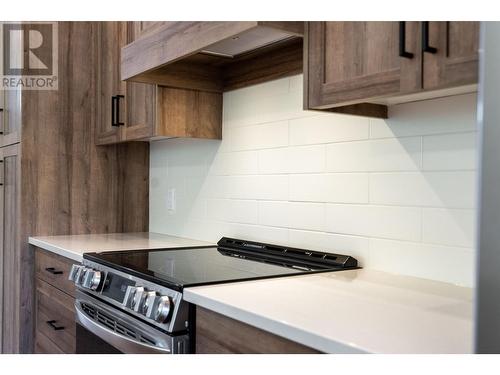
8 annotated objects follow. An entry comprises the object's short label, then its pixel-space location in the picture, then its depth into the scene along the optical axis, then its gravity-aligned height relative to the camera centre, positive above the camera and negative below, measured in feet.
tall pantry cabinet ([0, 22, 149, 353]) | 8.48 +0.00
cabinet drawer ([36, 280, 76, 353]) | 6.86 -2.02
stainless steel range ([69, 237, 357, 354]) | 4.43 -1.06
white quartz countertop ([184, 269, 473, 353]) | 2.98 -0.93
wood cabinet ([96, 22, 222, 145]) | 7.29 +1.05
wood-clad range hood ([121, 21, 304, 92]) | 5.07 +1.47
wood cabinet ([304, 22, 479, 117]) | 3.51 +0.90
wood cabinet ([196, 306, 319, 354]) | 3.43 -1.17
